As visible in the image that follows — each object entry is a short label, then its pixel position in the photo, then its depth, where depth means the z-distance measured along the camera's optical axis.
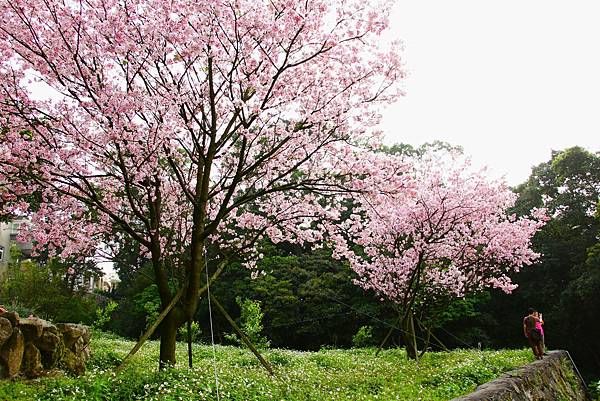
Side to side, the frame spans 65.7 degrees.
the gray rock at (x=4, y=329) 6.75
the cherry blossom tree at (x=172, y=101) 6.56
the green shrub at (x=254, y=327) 16.45
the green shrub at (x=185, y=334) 20.85
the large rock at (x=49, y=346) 7.54
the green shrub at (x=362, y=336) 22.39
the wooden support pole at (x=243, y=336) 7.45
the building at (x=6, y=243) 33.34
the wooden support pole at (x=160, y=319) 6.58
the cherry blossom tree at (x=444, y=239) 13.58
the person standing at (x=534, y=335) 11.88
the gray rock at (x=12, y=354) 6.71
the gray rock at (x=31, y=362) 7.10
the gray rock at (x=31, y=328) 7.33
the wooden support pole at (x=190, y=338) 7.52
